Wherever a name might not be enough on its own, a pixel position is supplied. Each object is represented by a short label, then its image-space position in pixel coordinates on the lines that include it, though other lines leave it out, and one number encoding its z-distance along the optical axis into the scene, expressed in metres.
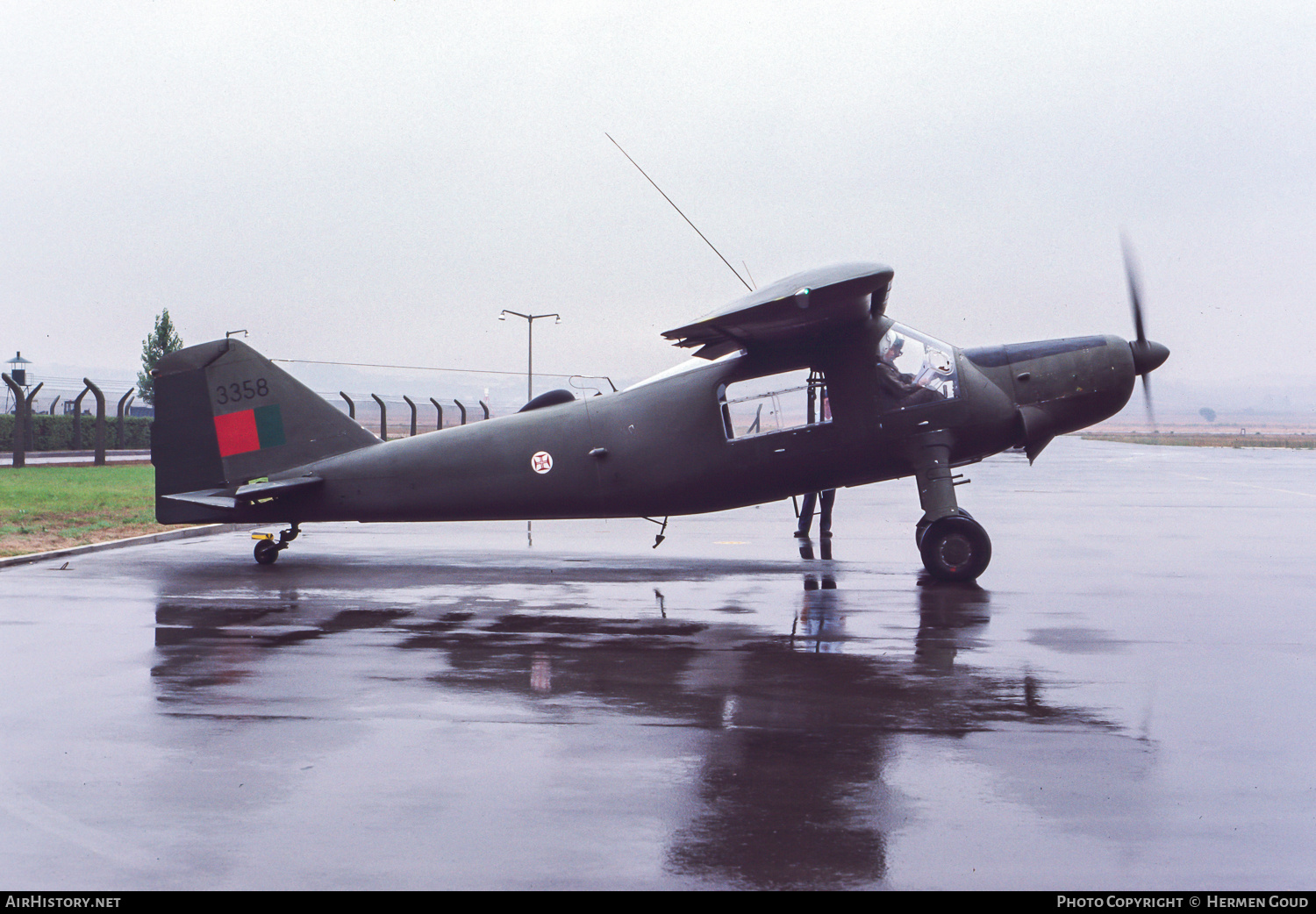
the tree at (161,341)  73.00
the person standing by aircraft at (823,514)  17.00
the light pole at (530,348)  62.16
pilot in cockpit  12.70
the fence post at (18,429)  33.56
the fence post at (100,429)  36.88
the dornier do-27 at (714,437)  12.70
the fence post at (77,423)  41.77
